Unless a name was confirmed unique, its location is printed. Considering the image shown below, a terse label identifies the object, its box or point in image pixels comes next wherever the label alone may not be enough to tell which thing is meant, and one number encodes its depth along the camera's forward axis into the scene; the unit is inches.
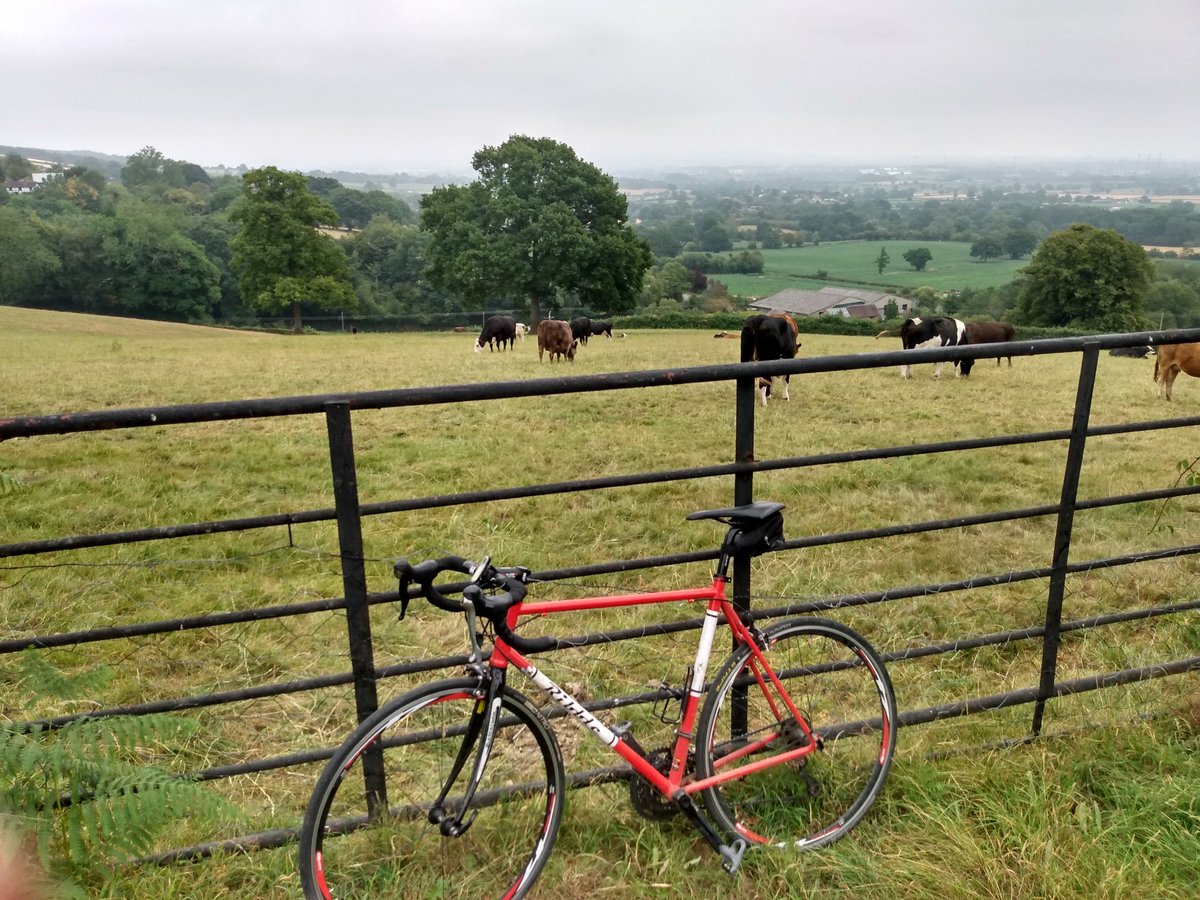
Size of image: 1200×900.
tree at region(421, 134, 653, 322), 1713.8
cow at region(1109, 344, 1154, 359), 1070.4
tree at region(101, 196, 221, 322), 2226.9
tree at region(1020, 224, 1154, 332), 1857.8
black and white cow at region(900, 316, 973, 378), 759.7
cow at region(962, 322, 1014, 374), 827.4
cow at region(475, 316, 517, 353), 1088.8
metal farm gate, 104.0
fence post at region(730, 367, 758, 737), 122.0
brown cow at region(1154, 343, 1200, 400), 543.5
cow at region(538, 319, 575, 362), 898.7
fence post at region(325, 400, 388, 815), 107.2
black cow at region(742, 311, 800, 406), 593.3
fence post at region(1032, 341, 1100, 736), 134.3
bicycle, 98.4
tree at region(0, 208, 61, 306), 2177.7
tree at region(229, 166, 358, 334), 1793.8
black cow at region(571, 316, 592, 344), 1270.9
